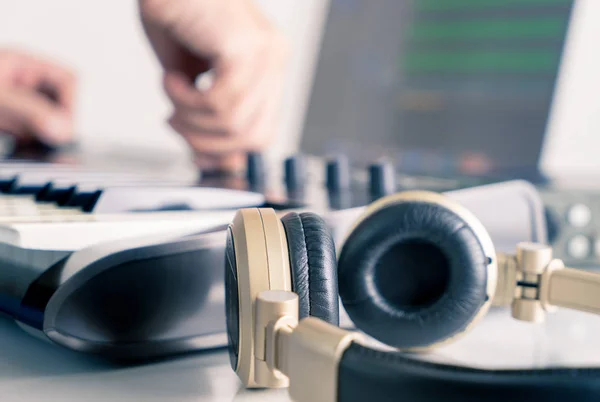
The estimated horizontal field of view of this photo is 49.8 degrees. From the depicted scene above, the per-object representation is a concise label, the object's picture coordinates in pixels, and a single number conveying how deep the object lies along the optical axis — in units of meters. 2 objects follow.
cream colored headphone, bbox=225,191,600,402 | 0.24
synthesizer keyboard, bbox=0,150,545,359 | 0.38
